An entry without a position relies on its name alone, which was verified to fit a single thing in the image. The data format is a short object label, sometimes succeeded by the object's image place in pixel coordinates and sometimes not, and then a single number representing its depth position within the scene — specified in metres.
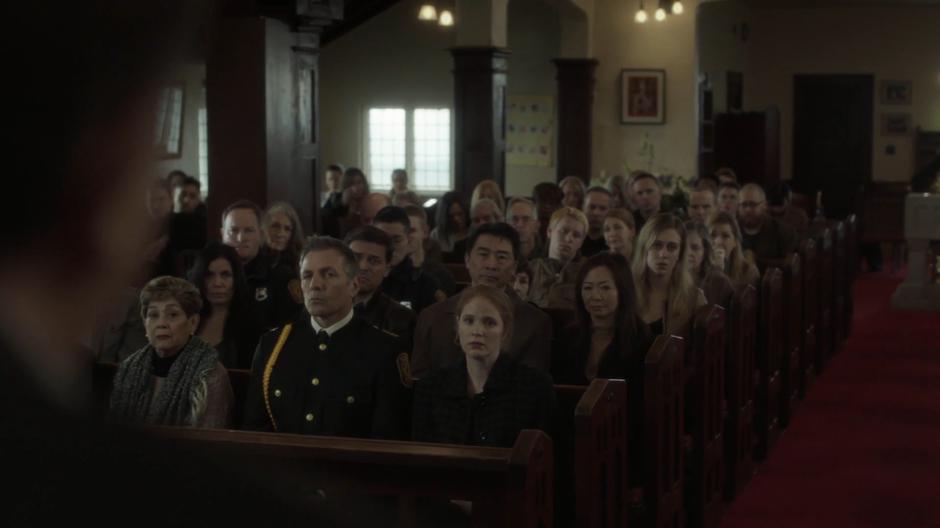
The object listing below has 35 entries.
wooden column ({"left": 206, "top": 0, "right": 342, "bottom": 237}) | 7.90
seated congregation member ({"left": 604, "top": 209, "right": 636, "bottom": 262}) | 7.09
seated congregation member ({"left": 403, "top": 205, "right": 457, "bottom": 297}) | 6.22
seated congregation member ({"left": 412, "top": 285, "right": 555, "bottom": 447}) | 3.76
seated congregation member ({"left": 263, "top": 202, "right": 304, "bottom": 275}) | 6.62
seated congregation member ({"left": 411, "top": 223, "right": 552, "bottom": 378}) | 4.70
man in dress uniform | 3.79
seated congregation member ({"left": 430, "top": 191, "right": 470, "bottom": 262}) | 8.73
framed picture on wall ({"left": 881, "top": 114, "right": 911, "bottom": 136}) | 19.64
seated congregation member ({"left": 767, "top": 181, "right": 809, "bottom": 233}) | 10.37
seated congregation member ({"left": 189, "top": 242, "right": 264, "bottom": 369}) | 5.12
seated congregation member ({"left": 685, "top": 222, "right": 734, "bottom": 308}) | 6.36
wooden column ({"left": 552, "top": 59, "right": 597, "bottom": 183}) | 15.92
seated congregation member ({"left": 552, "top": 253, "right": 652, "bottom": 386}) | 4.87
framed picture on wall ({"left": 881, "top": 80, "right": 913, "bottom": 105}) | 19.58
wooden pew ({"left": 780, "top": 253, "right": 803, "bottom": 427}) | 7.46
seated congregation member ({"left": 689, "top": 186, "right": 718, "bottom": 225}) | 8.98
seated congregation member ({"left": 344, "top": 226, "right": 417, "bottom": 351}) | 5.16
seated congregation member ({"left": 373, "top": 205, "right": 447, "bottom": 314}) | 5.95
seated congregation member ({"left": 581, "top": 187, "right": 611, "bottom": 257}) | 8.45
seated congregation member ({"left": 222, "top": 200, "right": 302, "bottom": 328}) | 5.73
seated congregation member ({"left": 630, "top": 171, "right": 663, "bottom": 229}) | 9.55
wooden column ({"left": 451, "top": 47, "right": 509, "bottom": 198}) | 12.74
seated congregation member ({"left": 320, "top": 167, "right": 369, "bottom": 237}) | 11.63
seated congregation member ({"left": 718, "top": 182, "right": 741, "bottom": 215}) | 9.67
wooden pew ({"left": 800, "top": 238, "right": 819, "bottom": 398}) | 8.20
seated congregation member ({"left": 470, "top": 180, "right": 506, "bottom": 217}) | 8.98
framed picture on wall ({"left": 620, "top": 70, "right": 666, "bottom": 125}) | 16.03
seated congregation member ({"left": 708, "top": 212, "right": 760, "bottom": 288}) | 7.23
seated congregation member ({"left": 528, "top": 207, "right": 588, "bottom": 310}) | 6.16
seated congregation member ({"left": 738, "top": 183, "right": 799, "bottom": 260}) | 8.91
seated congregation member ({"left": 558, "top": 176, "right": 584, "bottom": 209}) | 10.07
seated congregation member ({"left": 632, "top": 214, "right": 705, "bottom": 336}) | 5.88
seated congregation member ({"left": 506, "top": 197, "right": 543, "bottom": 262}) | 7.78
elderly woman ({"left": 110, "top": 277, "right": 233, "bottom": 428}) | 3.94
